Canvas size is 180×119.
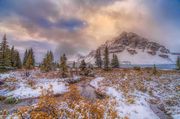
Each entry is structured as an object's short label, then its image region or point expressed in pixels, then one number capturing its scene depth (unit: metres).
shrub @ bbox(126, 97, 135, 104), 10.57
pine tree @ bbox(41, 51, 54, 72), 33.36
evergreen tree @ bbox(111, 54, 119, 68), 41.42
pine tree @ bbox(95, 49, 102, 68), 43.84
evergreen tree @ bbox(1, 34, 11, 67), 29.73
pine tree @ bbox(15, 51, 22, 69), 36.05
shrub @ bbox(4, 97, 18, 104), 12.10
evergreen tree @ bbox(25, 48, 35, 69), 27.56
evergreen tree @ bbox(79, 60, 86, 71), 32.89
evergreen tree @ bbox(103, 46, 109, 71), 37.33
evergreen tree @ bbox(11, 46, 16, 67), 34.64
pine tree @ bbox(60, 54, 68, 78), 27.11
